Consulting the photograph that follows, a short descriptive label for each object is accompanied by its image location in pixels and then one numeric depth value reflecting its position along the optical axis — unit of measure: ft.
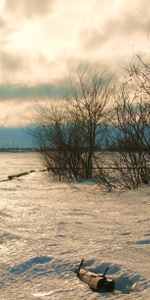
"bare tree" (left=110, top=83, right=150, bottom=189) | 41.65
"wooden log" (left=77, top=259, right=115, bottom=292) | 12.43
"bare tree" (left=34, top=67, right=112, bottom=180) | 59.88
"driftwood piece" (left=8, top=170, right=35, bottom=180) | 65.72
